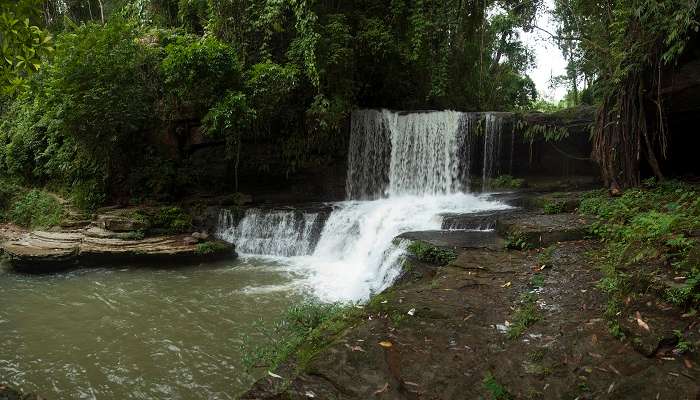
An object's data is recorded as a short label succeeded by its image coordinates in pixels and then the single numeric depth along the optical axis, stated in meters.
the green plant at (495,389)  3.10
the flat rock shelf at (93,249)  9.30
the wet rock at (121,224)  10.44
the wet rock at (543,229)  6.54
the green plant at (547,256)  5.64
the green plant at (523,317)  3.94
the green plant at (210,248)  10.05
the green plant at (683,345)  3.11
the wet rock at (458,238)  7.03
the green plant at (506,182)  12.64
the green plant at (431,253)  6.54
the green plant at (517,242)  6.55
